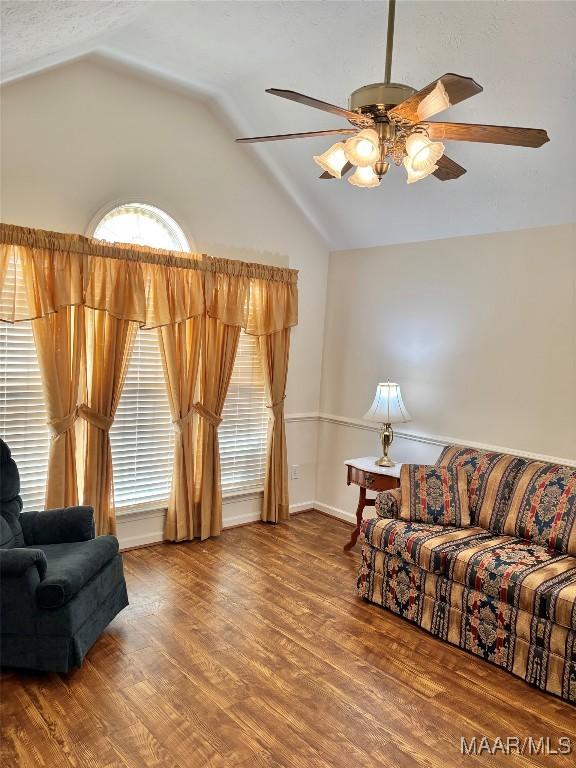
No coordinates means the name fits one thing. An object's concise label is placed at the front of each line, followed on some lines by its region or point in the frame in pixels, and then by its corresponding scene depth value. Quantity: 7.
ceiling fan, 2.12
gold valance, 3.56
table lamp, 4.34
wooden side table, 4.18
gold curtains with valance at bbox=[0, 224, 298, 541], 3.65
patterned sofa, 2.77
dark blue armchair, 2.64
